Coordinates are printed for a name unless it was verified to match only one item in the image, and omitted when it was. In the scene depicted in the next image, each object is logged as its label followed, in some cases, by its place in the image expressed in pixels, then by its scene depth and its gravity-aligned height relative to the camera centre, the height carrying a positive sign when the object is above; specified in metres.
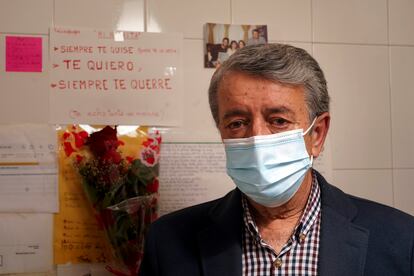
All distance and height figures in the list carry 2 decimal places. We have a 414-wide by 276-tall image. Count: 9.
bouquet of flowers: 1.20 -0.14
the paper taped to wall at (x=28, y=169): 1.32 -0.07
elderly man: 0.87 -0.15
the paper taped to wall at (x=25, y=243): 1.31 -0.32
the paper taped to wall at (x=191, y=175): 1.40 -0.10
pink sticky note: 1.34 +0.32
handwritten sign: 1.36 +0.25
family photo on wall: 1.43 +0.39
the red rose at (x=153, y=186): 1.29 -0.13
